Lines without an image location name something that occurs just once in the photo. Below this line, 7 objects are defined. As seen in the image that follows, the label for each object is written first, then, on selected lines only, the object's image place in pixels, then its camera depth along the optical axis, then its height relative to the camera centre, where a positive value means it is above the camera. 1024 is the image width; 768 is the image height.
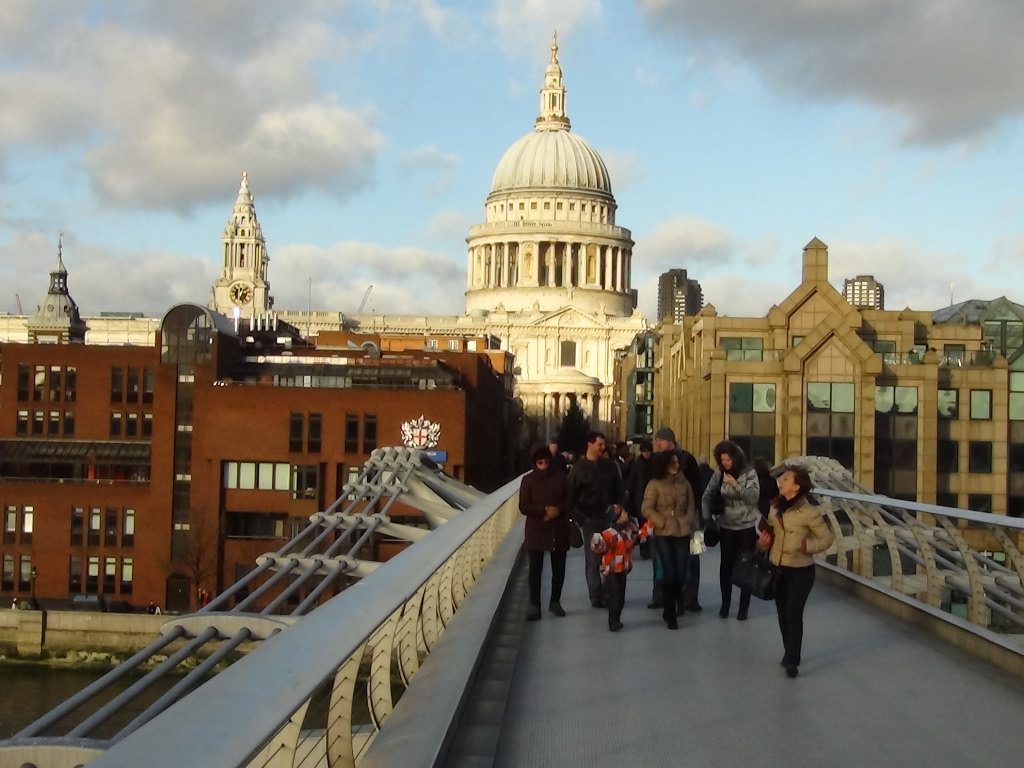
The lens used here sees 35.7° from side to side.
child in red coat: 13.11 -1.17
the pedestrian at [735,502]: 13.89 -0.67
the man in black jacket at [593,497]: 14.40 -0.67
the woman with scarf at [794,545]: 10.80 -0.81
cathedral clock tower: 173.38 +16.77
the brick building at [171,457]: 65.44 -1.83
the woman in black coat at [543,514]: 13.66 -0.79
